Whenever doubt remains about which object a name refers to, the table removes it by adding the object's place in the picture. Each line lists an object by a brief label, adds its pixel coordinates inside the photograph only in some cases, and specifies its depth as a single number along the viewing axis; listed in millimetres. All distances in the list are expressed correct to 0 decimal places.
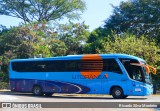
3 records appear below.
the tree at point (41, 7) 59062
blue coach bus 22484
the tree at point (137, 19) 44300
